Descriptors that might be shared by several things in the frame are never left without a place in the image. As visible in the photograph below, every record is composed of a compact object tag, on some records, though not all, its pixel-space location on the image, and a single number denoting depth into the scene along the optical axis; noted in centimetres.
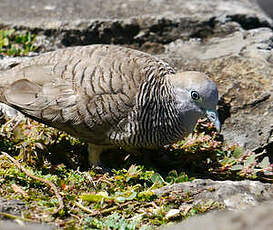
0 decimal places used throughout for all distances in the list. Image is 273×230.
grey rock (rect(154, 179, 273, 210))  667
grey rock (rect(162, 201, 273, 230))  379
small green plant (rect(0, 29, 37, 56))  1123
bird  798
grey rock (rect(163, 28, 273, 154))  937
